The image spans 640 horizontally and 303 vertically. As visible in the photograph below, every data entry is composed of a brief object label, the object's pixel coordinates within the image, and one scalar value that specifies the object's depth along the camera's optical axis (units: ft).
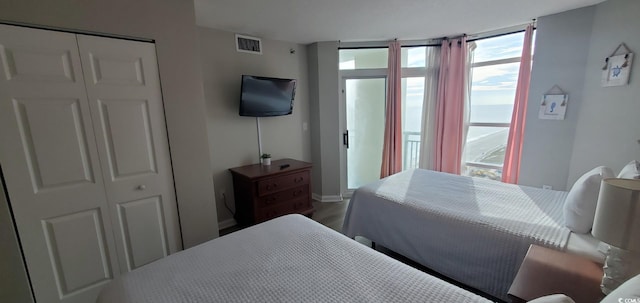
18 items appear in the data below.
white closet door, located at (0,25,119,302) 4.57
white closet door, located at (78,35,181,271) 5.39
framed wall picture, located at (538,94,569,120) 8.29
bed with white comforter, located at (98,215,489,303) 3.24
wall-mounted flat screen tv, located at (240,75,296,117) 9.42
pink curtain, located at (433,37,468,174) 10.88
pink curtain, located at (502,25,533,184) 9.26
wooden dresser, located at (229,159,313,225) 8.83
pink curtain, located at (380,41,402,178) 11.44
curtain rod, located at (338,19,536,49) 11.34
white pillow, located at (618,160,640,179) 4.62
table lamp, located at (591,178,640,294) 3.13
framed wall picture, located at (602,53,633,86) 6.73
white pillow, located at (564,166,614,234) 4.73
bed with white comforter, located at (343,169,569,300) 5.07
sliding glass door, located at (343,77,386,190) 12.34
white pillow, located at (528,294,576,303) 2.39
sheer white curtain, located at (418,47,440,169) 11.47
